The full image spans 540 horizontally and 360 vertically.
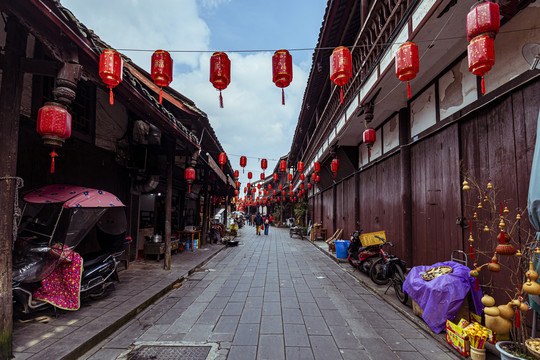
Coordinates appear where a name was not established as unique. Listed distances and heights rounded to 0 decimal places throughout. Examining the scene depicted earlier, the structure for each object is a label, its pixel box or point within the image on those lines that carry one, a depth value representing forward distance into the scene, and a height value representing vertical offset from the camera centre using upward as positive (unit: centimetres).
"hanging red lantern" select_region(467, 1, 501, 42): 293 +210
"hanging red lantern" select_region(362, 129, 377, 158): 726 +189
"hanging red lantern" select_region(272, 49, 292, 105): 533 +275
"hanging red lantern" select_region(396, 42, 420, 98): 420 +230
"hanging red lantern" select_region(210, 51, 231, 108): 523 +264
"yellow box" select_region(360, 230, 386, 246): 736 -92
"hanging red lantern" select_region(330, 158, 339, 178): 1131 +174
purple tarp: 371 -127
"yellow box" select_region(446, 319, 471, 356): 331 -167
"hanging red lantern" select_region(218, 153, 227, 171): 1319 +225
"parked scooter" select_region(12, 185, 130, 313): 407 -80
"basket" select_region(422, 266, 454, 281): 406 -102
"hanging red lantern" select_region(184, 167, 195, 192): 974 +107
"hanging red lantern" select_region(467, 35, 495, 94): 304 +175
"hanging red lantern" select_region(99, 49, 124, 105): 387 +198
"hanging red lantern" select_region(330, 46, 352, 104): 488 +258
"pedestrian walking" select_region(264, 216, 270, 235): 2117 -156
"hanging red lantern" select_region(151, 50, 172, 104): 516 +265
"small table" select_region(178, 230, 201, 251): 1235 -137
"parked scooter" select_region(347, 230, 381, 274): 749 -141
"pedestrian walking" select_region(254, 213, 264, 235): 2270 -151
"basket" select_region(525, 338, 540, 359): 257 -137
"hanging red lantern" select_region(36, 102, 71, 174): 350 +105
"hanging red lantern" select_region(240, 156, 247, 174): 1650 +259
